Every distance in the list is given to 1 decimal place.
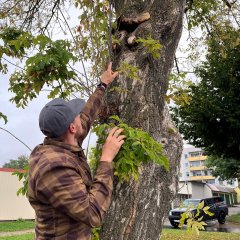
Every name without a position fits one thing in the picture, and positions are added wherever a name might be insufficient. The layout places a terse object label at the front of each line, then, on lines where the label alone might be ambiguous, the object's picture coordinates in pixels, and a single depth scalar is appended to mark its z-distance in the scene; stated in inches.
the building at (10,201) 657.9
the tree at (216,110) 606.5
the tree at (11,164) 2446.5
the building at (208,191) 1565.2
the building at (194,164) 2683.7
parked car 680.0
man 60.1
